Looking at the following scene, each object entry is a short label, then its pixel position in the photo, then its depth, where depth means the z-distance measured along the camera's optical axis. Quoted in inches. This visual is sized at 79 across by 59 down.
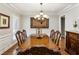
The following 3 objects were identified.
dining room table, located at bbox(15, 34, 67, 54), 55.6
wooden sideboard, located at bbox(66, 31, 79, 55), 79.0
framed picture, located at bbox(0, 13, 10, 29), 95.4
